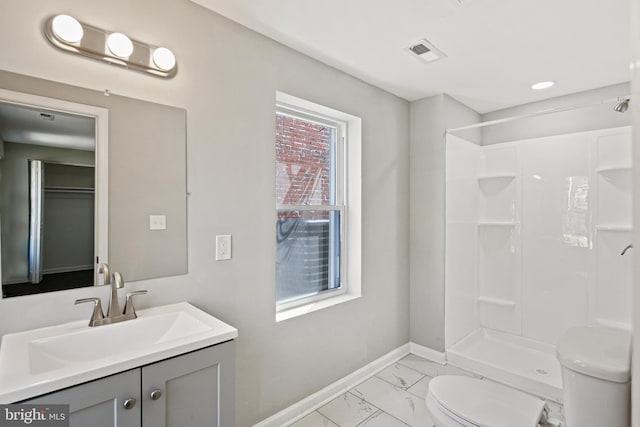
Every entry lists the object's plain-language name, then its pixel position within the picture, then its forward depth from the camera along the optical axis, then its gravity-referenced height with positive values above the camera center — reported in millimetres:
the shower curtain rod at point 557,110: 2063 +737
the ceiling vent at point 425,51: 2047 +1085
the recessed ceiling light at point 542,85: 2650 +1090
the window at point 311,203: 2250 +93
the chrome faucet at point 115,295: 1343 -331
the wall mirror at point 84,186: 1215 +128
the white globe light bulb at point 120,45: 1380 +735
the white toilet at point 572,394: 1271 -788
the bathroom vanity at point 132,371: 907 -494
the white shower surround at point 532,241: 2609 -231
